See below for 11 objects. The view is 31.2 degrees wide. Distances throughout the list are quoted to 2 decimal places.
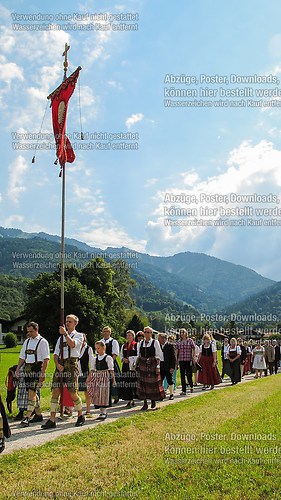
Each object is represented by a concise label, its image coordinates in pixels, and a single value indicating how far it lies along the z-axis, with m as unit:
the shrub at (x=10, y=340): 76.19
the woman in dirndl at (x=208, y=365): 18.41
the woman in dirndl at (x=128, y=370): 14.08
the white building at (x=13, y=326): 99.56
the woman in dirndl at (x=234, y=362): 20.78
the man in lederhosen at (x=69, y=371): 9.86
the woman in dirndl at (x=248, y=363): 28.42
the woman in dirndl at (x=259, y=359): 25.49
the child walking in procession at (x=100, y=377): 11.52
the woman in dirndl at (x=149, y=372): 12.48
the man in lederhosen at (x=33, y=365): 10.33
